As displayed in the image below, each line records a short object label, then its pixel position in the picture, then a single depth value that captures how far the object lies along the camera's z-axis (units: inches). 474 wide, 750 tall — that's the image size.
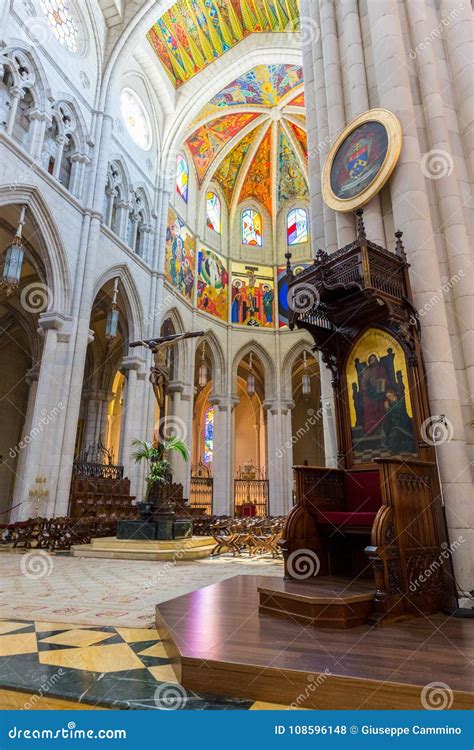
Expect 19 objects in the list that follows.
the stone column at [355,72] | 222.1
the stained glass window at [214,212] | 909.1
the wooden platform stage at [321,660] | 77.7
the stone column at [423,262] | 161.9
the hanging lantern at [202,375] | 736.2
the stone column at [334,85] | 244.1
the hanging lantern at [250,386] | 786.4
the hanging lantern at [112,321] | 518.9
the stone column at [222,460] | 772.0
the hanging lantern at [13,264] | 380.9
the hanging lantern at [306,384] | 682.2
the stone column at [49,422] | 426.0
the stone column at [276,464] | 798.5
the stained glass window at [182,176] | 804.6
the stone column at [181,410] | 737.6
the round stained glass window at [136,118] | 662.5
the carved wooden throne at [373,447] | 136.3
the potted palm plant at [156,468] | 353.4
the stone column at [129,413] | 568.2
